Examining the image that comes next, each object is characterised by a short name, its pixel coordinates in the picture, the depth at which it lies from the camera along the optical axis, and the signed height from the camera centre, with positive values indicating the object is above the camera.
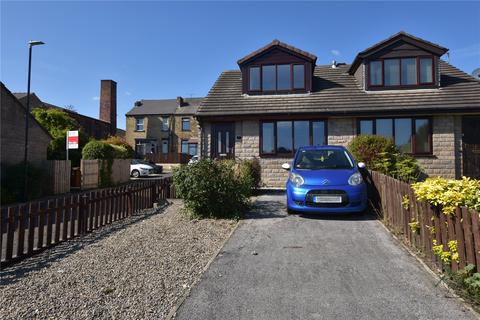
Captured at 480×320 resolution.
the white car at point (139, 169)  25.09 -0.07
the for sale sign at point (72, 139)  15.79 +1.53
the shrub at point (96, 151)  17.48 +1.01
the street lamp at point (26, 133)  12.25 +1.47
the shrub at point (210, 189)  7.49 -0.54
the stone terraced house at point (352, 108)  13.02 +2.72
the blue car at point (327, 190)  6.89 -0.49
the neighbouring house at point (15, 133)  12.97 +1.61
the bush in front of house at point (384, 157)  10.44 +0.42
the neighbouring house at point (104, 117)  37.50 +6.66
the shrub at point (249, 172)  8.19 -0.13
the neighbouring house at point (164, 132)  41.12 +4.97
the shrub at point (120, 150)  21.28 +1.41
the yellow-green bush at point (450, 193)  3.82 -0.33
